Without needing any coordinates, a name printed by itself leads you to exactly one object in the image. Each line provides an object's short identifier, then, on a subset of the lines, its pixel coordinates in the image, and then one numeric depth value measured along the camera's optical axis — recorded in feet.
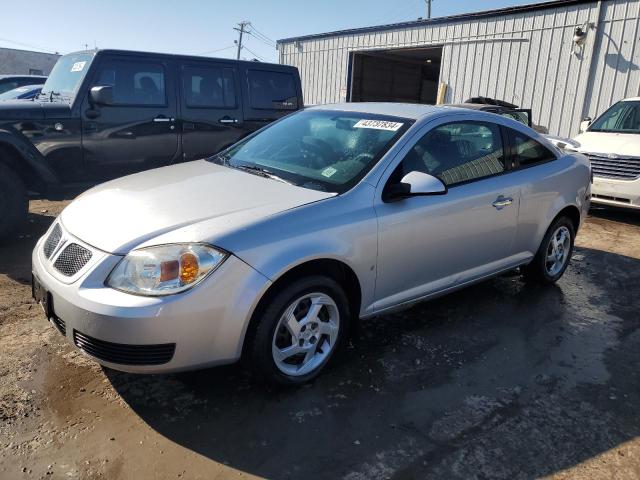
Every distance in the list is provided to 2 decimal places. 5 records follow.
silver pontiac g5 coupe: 8.40
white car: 25.61
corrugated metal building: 37.27
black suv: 17.92
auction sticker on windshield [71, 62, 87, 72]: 19.66
